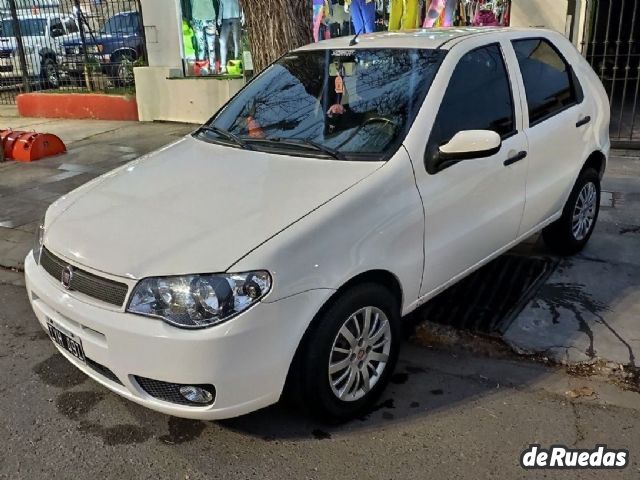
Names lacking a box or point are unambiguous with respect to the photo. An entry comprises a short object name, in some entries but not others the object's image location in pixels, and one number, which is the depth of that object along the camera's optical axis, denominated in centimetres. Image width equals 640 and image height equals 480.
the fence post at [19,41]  1232
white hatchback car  253
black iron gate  787
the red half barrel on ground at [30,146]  880
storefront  1005
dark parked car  1166
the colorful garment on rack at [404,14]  916
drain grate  394
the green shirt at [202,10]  1081
